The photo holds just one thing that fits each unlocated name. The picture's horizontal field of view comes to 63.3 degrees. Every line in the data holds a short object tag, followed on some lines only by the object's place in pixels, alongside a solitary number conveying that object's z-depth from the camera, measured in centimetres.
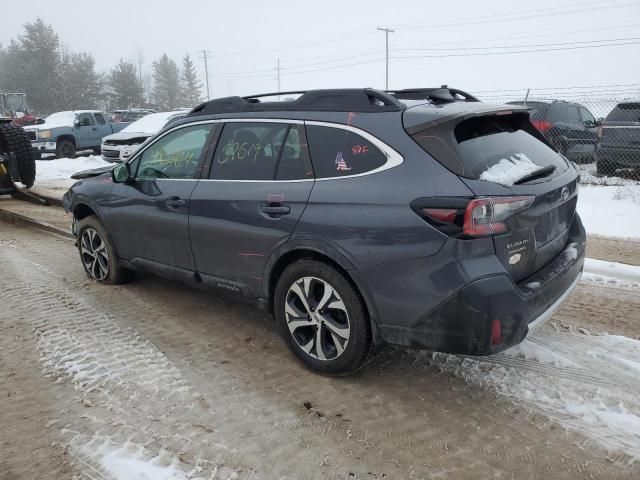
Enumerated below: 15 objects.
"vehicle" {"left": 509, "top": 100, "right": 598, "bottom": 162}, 1146
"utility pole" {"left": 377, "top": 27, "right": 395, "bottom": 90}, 5759
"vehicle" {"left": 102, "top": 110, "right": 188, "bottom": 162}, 1367
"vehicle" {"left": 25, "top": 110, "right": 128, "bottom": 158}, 1797
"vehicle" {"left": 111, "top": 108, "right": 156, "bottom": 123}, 2686
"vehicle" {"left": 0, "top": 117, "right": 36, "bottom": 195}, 1022
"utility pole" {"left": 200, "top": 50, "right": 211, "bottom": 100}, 7994
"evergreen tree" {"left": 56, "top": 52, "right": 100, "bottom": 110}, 5972
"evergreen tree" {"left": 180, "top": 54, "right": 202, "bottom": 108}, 8831
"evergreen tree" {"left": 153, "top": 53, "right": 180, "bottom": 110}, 8231
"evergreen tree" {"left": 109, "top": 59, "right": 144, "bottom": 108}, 6769
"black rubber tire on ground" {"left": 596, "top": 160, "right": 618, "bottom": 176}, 1009
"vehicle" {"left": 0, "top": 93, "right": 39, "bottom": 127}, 2784
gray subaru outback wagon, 265
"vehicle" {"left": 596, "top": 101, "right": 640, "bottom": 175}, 961
